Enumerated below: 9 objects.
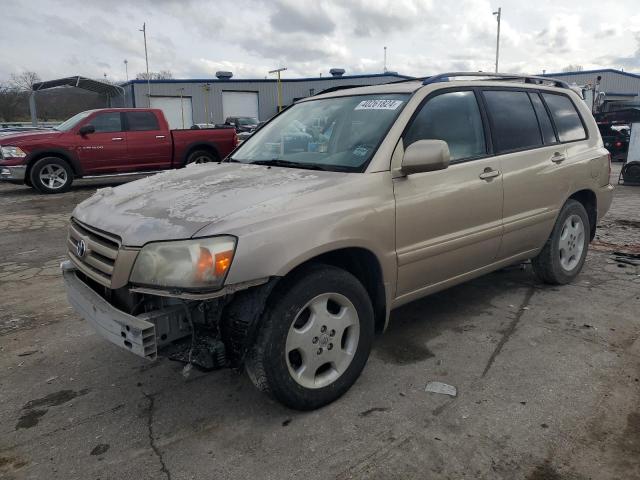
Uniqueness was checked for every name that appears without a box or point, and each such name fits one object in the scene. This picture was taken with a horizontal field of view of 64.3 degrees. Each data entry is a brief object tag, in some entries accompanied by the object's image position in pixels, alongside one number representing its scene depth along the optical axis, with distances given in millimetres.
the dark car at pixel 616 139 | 15898
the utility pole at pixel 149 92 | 35594
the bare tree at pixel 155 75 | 55456
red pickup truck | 10492
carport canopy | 21000
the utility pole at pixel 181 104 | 36719
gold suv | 2377
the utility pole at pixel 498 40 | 34906
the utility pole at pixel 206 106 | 37738
